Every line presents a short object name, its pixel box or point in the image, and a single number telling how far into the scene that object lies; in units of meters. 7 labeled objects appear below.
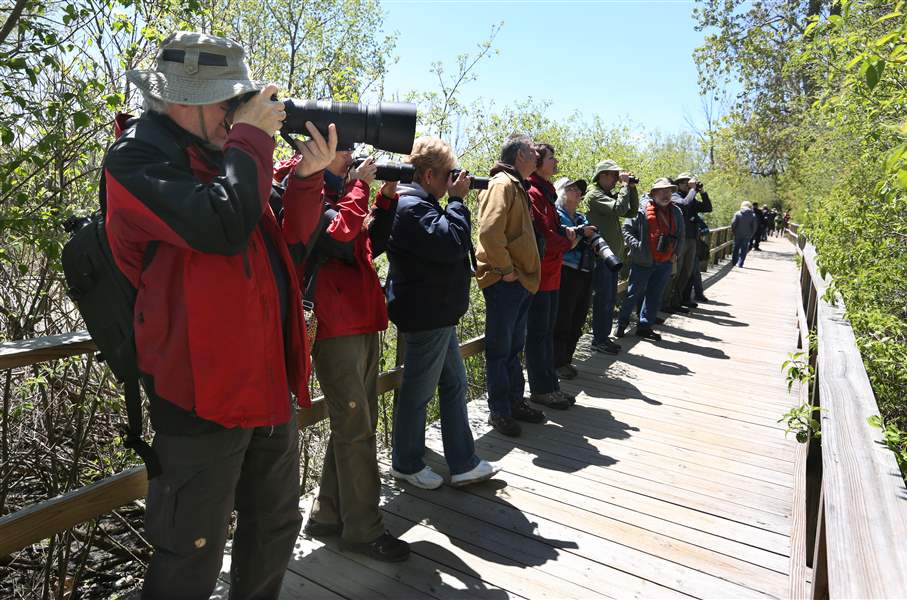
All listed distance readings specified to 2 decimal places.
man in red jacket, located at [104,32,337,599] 1.59
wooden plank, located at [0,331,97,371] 1.87
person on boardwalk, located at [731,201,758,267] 14.26
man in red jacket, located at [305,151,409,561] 2.48
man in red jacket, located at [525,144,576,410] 4.46
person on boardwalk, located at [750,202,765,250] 22.70
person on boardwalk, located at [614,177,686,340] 6.98
